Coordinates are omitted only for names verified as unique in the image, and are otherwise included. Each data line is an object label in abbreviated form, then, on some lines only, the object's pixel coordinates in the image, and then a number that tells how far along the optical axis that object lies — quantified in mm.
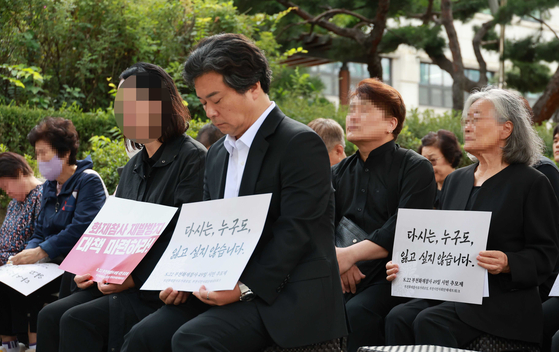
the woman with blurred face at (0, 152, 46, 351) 4750
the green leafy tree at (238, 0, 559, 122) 12141
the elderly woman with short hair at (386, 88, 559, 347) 2879
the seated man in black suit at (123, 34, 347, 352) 2330
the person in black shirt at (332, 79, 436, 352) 3322
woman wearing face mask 4266
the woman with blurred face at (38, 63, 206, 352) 3037
